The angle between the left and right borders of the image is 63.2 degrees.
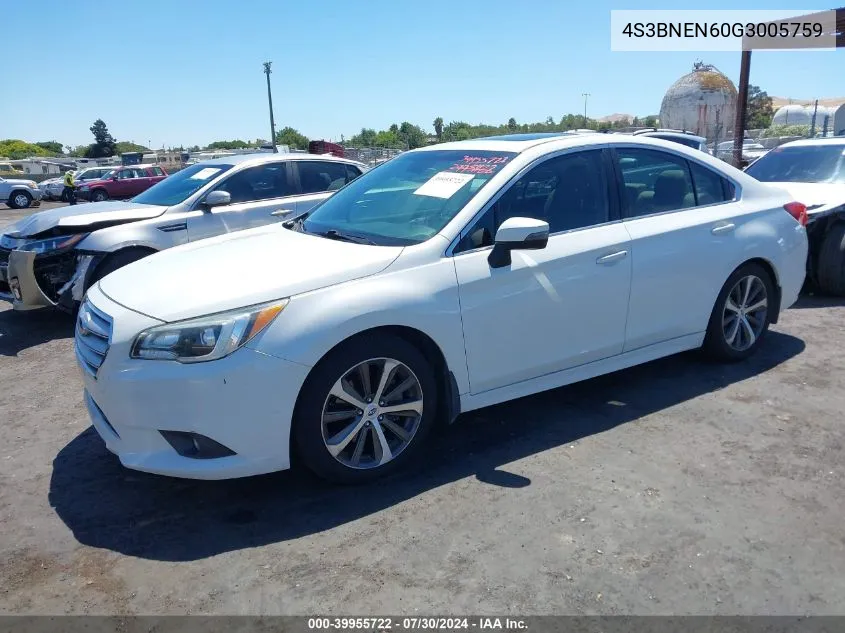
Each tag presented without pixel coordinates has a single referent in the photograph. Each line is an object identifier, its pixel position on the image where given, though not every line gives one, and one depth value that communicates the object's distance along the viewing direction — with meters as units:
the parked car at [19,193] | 28.59
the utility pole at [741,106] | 15.38
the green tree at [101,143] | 90.62
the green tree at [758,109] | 71.12
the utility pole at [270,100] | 43.39
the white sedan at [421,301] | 3.08
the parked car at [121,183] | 28.39
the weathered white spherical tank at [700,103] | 41.44
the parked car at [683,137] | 11.82
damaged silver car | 6.42
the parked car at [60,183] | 31.39
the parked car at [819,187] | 6.86
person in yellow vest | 27.14
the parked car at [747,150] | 21.53
